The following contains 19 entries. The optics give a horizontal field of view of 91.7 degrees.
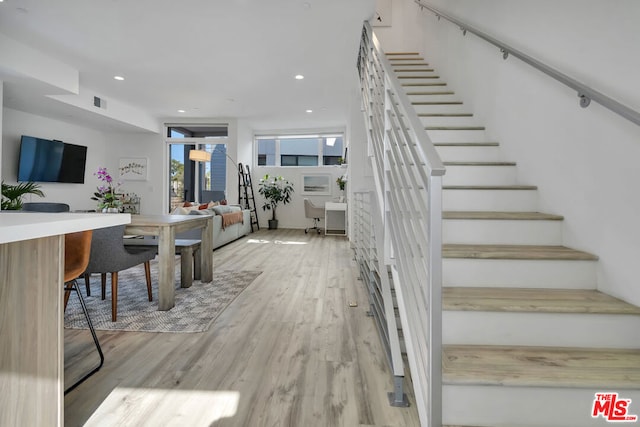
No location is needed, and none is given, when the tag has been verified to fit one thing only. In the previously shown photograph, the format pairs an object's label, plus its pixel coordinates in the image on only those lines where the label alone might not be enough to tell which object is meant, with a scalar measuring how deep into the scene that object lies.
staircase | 1.11
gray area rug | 2.30
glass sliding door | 8.16
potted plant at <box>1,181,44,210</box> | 5.10
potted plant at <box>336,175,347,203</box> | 7.93
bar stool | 1.68
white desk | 8.05
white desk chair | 7.85
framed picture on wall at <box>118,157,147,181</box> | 7.85
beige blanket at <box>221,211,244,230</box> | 5.71
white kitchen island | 0.92
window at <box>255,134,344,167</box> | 9.02
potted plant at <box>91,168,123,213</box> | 3.01
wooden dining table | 2.59
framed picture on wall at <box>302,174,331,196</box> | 8.88
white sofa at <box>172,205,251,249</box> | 4.66
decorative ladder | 8.11
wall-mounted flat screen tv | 5.74
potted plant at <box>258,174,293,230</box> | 8.68
